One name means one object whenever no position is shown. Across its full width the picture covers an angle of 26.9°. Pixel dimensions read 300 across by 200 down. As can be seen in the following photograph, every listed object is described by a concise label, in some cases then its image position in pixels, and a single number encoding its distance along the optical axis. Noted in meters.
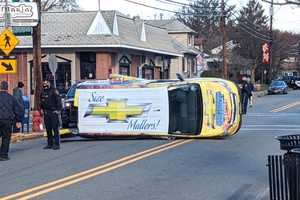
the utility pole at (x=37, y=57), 22.58
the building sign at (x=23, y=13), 20.08
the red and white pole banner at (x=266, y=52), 73.75
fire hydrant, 21.28
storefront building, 38.12
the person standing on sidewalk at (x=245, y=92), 30.17
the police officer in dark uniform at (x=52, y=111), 16.11
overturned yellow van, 17.95
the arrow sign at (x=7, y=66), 19.34
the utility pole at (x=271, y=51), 72.44
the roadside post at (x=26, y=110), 21.98
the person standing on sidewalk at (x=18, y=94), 19.80
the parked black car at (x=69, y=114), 18.99
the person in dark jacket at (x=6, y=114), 14.23
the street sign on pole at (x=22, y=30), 21.61
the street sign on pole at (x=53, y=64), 29.19
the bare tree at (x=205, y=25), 85.18
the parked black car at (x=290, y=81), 83.11
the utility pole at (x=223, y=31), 46.66
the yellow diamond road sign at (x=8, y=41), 19.55
